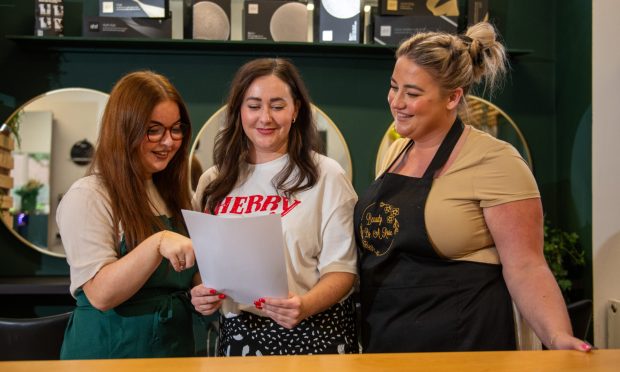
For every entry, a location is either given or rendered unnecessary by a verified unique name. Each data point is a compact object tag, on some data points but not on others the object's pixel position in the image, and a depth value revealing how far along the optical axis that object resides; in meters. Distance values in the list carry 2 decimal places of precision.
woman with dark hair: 1.91
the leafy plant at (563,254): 3.59
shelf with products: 3.65
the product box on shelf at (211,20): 3.74
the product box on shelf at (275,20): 3.74
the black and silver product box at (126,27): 3.65
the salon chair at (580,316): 2.77
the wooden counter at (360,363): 1.19
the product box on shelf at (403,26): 3.74
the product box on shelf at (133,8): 3.64
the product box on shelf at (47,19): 3.66
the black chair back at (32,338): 2.39
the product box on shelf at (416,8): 3.74
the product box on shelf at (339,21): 3.74
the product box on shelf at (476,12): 3.82
